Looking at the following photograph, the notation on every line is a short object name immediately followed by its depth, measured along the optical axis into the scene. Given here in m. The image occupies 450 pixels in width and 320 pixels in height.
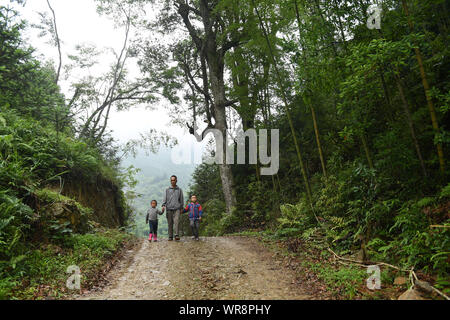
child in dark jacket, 8.59
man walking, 8.45
